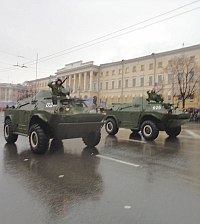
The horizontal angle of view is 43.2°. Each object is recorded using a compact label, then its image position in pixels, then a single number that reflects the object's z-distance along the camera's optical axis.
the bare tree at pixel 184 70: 36.69
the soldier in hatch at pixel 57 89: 8.50
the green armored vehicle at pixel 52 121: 7.06
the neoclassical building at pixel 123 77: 47.94
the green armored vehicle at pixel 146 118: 10.49
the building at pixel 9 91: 87.88
